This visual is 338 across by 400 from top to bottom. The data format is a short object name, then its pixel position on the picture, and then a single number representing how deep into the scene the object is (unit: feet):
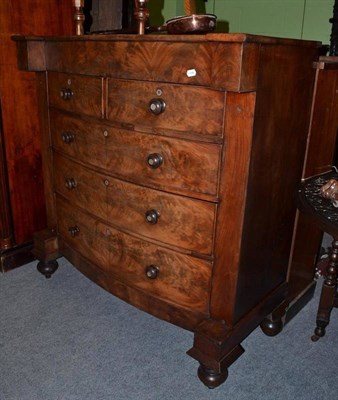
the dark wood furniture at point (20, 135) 6.43
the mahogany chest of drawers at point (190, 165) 3.82
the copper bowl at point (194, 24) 4.09
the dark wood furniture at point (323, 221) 3.84
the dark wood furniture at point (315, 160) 4.80
